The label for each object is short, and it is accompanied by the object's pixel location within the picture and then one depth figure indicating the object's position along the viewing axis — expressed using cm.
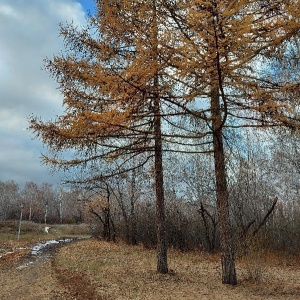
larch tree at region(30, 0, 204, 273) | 665
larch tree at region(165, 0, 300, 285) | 512
